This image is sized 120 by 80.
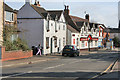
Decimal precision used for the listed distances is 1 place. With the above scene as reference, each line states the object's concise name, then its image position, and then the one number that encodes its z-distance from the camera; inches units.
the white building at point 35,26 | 1417.9
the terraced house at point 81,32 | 2043.6
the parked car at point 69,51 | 1345.2
